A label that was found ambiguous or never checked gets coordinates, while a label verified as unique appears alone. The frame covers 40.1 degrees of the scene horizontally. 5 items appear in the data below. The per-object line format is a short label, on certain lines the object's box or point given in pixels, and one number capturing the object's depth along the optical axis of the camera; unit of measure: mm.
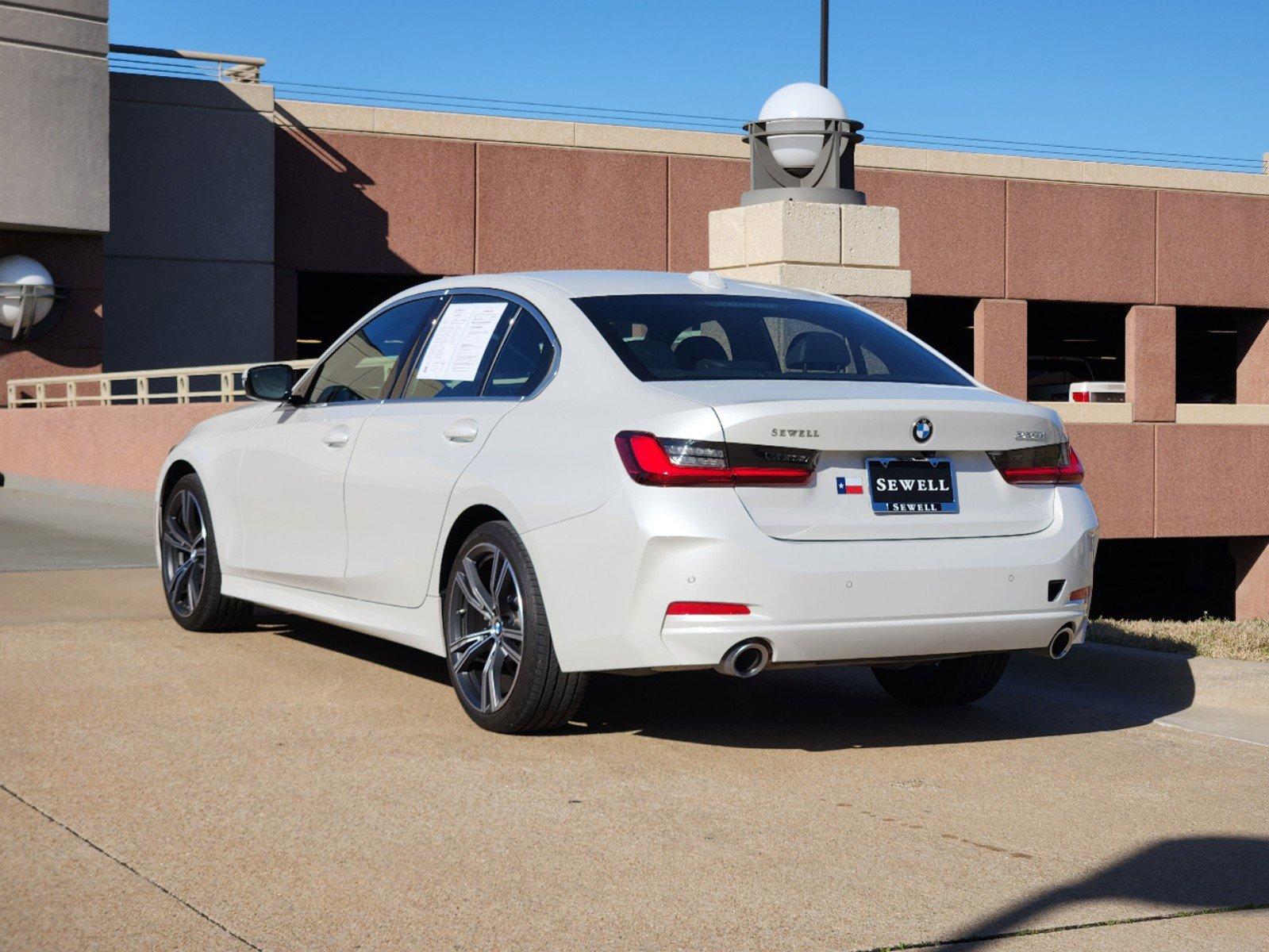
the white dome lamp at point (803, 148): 12945
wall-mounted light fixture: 26016
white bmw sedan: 5547
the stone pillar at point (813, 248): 12617
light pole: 30391
